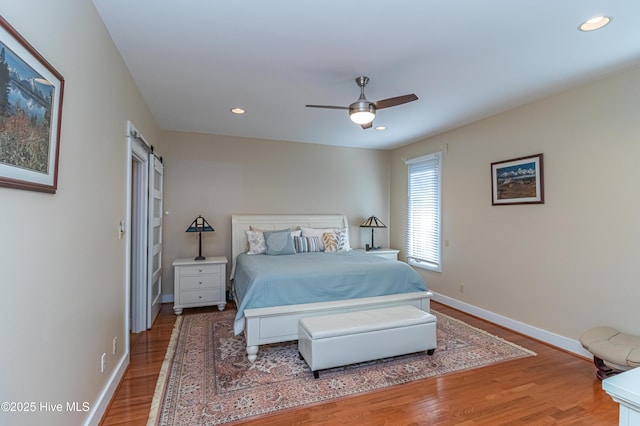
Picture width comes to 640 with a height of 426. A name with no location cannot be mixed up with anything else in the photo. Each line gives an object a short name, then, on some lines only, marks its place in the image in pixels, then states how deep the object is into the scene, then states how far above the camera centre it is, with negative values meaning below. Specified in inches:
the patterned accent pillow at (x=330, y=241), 190.7 -13.9
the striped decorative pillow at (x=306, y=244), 185.2 -15.3
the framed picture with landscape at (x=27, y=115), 42.8 +16.3
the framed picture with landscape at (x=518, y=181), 136.3 +18.1
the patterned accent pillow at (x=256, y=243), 180.9 -14.3
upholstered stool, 93.0 -41.1
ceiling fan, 108.3 +40.7
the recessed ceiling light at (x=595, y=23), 80.3 +52.5
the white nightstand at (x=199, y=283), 168.7 -35.9
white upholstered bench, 102.3 -40.8
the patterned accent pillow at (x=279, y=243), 176.4 -13.9
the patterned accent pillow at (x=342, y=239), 197.7 -12.9
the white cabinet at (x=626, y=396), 35.7 -20.8
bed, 116.3 -30.6
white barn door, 145.0 -10.7
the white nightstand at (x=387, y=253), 217.5 -23.9
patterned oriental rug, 87.9 -53.2
